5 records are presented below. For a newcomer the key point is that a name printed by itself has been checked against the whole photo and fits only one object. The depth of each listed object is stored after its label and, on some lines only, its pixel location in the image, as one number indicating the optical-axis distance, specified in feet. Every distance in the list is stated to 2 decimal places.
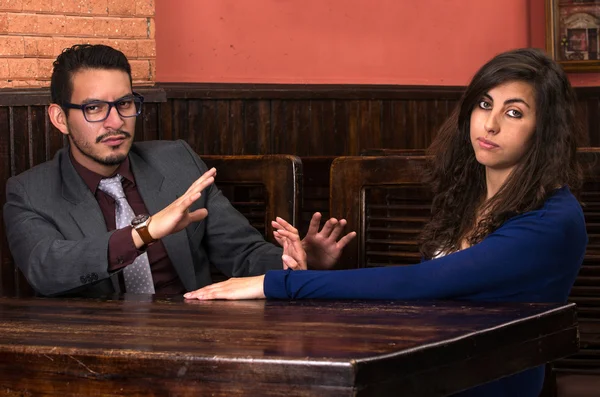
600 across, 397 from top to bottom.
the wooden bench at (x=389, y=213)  8.39
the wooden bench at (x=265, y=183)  9.30
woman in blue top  6.43
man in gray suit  8.94
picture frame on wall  17.54
